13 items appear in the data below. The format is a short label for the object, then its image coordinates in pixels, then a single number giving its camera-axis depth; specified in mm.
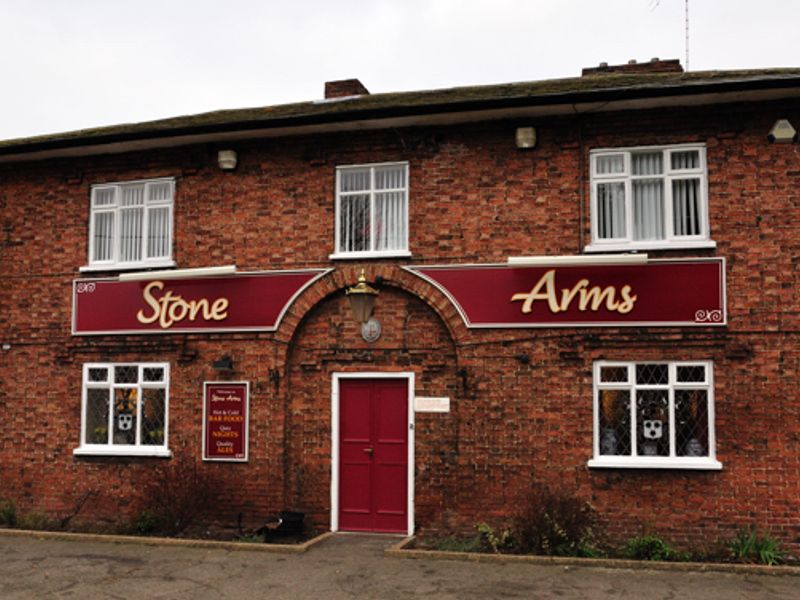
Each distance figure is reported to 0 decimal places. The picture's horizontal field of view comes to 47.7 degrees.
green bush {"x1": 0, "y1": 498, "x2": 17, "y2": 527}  13877
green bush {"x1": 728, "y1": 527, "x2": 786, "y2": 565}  10875
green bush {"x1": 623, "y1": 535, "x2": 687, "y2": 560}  11164
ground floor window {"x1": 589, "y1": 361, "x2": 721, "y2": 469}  11797
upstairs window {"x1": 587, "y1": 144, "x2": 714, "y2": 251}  12164
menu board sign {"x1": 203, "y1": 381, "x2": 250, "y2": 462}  13344
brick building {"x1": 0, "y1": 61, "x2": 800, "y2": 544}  11797
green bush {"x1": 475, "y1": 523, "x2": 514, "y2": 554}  11594
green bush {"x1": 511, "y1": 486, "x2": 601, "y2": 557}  11266
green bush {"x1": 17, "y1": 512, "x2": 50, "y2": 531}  13641
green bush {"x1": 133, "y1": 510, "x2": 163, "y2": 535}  13062
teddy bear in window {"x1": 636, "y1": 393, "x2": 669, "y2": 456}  11922
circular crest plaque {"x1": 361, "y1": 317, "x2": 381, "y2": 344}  13102
